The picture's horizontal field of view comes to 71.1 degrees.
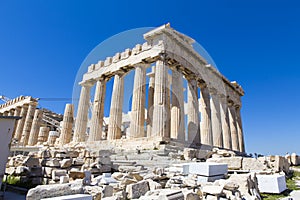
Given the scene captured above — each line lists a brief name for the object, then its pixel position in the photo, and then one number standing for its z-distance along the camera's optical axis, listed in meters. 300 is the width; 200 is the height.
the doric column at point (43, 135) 30.47
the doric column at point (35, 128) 31.76
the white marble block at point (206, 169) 6.32
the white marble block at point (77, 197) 3.64
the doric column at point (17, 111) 36.78
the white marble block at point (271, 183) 5.76
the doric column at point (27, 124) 33.28
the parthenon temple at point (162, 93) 18.23
